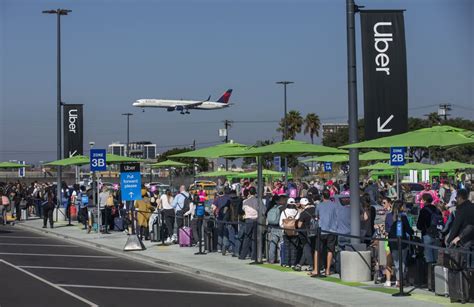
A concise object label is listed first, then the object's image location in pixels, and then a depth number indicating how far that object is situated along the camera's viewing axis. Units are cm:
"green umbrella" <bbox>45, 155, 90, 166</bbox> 3475
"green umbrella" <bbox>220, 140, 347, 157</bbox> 1884
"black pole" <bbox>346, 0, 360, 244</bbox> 1605
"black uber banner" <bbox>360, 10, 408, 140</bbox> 1529
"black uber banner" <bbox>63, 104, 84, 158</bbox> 3838
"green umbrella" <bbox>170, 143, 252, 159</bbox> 2392
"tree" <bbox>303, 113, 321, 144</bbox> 10925
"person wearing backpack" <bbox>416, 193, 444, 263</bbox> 1434
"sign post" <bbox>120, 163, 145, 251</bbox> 2502
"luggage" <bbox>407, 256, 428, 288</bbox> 1418
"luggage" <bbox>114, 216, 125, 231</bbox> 3055
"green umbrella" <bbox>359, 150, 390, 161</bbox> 3956
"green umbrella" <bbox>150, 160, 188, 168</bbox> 4700
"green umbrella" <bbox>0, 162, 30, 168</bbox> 4956
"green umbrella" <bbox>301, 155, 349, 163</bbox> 4122
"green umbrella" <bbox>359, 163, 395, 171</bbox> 4775
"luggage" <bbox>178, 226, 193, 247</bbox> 2338
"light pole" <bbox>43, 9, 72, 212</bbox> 3759
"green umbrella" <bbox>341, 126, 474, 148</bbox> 1464
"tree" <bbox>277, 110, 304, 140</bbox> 10502
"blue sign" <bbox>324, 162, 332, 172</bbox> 5096
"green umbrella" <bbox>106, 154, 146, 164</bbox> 3331
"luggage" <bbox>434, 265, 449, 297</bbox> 1305
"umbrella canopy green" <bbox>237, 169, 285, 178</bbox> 4729
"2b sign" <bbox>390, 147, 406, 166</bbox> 2794
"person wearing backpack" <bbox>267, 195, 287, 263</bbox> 1873
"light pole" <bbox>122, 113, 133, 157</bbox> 9700
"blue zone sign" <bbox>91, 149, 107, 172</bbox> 2766
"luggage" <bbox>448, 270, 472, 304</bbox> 1235
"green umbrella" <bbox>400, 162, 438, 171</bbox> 4138
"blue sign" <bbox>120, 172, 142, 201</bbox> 2502
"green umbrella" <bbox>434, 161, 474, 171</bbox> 4269
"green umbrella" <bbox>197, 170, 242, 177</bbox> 4939
